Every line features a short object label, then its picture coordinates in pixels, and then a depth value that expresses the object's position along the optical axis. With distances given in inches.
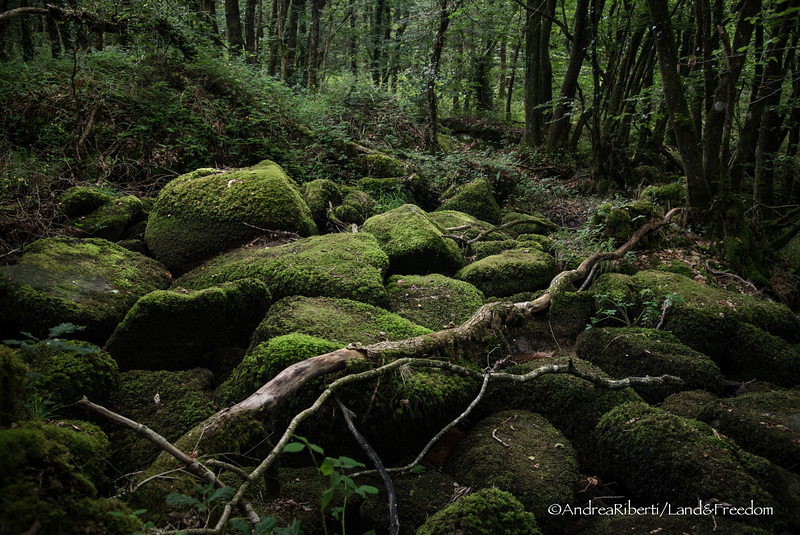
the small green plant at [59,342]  72.1
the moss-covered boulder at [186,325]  129.0
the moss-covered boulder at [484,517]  75.0
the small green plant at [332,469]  57.2
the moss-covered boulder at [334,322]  129.1
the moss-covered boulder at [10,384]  54.8
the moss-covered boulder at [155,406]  100.3
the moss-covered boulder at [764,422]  99.6
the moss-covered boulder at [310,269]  165.6
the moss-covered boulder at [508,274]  202.1
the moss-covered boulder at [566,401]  115.2
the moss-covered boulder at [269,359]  105.6
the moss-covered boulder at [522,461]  90.7
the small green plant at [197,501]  57.9
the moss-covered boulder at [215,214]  200.7
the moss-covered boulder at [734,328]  146.1
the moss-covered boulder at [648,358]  135.5
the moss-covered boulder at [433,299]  164.7
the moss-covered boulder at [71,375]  97.4
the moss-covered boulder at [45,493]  46.7
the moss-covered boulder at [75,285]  129.1
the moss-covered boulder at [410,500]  85.2
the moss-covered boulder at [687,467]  84.0
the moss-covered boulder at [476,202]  318.3
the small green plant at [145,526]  58.1
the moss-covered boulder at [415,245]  207.0
